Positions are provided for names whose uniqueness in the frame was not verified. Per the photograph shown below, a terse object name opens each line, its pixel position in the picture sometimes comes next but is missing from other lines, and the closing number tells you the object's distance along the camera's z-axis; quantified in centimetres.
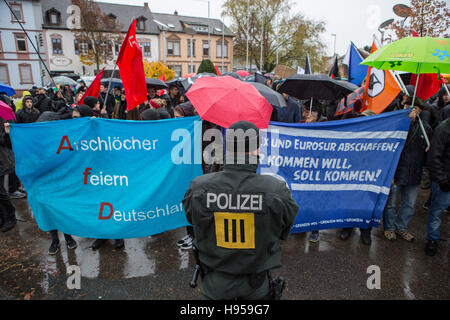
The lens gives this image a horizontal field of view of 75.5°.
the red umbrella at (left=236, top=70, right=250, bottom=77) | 1276
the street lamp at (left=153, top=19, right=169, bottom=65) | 4497
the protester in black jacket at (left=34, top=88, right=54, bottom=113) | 809
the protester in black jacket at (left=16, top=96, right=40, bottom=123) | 633
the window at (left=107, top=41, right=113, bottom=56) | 3669
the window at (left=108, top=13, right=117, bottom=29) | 3644
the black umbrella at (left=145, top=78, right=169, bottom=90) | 803
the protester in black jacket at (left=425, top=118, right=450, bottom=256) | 385
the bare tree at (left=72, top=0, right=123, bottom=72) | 3512
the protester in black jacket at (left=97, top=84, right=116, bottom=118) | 1065
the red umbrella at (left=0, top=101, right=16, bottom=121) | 410
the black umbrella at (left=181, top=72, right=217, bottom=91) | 731
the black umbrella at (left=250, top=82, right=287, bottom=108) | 440
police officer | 190
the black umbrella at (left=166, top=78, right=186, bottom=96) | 817
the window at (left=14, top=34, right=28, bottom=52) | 3803
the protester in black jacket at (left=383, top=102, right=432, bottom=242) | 419
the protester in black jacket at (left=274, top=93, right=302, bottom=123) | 628
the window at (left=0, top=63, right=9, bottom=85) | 3763
